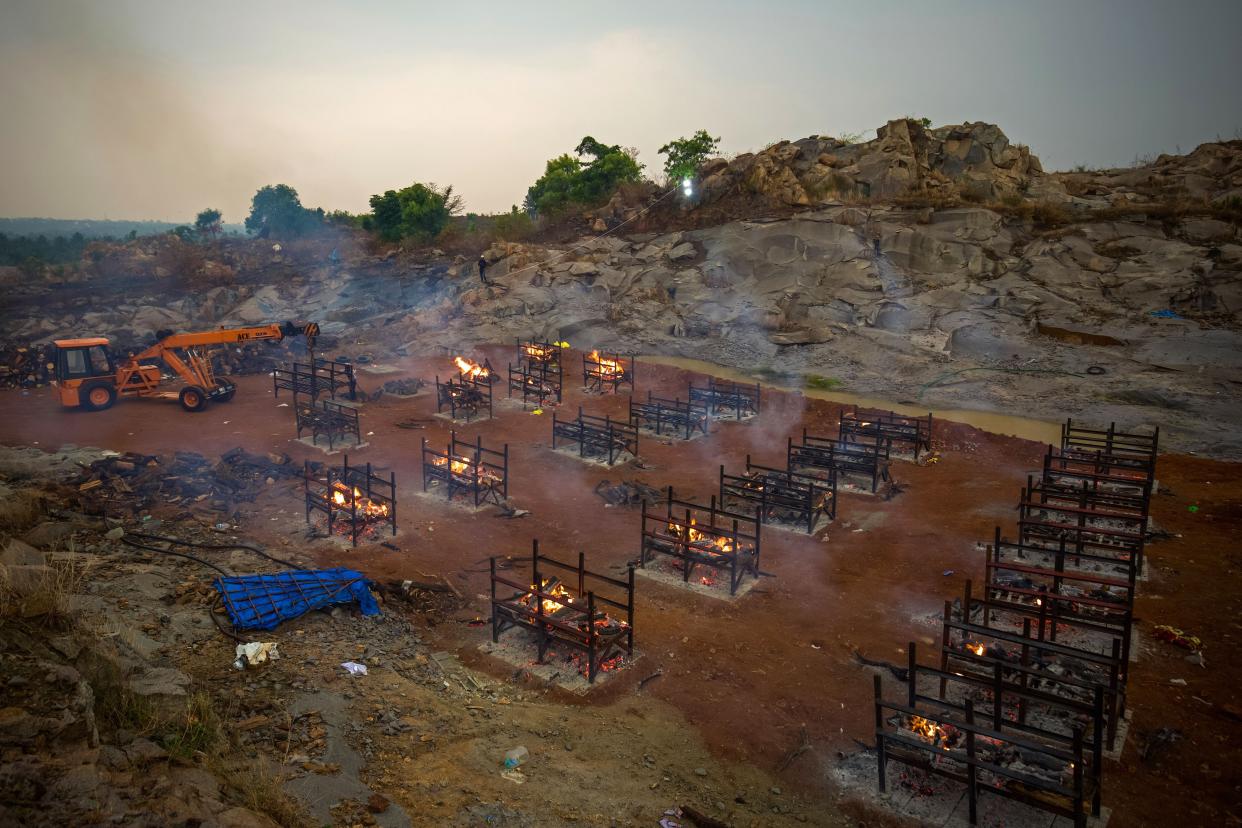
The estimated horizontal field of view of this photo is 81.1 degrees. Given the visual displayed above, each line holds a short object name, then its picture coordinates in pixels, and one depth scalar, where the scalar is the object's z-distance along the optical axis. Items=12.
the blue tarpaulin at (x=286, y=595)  11.60
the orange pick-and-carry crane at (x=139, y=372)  28.00
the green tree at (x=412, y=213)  56.88
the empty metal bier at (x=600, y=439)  23.12
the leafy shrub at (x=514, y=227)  54.94
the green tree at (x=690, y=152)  60.59
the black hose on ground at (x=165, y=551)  13.45
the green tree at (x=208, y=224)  64.43
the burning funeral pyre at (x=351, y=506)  17.08
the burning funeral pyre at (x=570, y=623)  11.74
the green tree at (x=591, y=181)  57.75
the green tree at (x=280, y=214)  68.44
